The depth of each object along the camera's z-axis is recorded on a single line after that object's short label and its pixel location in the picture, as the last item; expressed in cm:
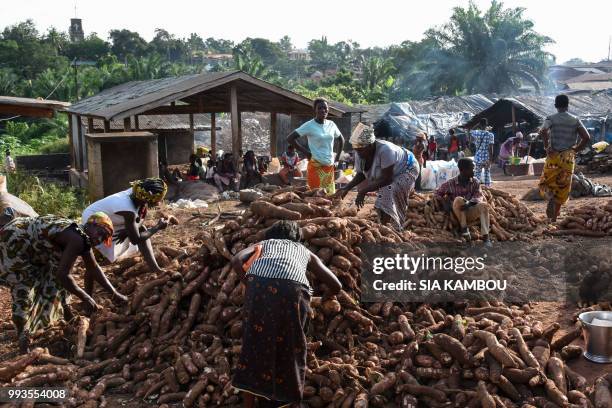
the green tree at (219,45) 10351
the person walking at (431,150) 1789
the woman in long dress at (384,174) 521
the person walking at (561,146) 691
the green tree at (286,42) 11012
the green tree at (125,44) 5975
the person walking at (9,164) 1423
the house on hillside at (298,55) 9670
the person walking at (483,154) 1071
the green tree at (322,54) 7956
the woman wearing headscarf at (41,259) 412
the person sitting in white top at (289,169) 1248
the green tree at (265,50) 7669
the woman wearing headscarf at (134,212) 483
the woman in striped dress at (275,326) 301
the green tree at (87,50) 5466
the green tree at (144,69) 3488
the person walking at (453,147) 1775
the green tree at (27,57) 4012
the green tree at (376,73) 4181
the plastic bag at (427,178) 1220
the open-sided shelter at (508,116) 1997
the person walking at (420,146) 1252
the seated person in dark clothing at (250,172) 1275
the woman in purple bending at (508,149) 1659
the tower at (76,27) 8247
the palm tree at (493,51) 3691
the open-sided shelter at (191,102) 1113
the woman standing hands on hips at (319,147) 621
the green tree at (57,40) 5241
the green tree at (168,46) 6746
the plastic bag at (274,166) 1417
